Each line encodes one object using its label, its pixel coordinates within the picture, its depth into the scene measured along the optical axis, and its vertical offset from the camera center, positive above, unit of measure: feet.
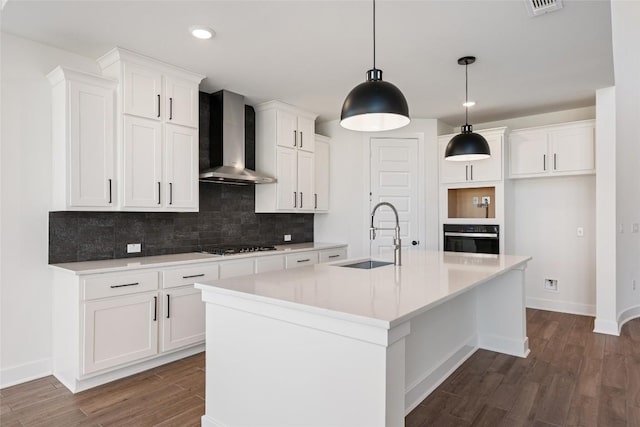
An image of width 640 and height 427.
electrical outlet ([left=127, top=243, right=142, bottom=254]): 11.35 -0.92
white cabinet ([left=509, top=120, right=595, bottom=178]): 14.42 +2.62
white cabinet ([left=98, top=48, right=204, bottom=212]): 10.14 +2.45
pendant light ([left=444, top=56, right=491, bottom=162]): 11.03 +2.07
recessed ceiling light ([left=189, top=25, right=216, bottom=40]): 8.78 +4.36
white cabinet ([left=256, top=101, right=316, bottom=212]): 14.76 +2.47
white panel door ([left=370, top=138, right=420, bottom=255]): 17.06 +1.42
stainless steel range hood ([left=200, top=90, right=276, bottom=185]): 12.99 +2.74
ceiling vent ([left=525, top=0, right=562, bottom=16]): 7.70 +4.34
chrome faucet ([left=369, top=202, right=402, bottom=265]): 9.21 -0.84
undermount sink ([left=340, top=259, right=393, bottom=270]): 9.96 -1.26
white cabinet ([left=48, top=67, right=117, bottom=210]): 9.35 +1.95
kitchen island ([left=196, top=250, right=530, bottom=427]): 5.03 -1.95
